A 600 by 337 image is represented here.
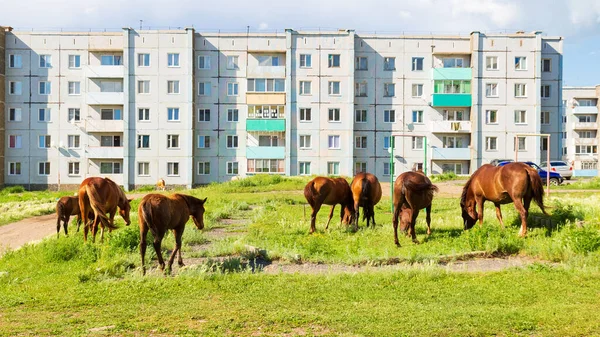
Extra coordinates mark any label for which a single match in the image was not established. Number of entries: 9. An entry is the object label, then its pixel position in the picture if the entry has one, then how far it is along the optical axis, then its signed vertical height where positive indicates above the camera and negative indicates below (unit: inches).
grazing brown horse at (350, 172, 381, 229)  778.8 -36.4
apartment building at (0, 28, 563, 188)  2420.0 +265.1
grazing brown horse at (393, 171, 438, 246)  640.4 -30.0
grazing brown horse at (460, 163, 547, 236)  655.8 -26.6
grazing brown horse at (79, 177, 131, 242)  647.8 -41.6
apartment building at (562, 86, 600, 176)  3860.7 +290.6
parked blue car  1941.7 -31.6
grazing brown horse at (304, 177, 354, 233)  745.0 -38.1
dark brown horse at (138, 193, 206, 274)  490.3 -46.6
